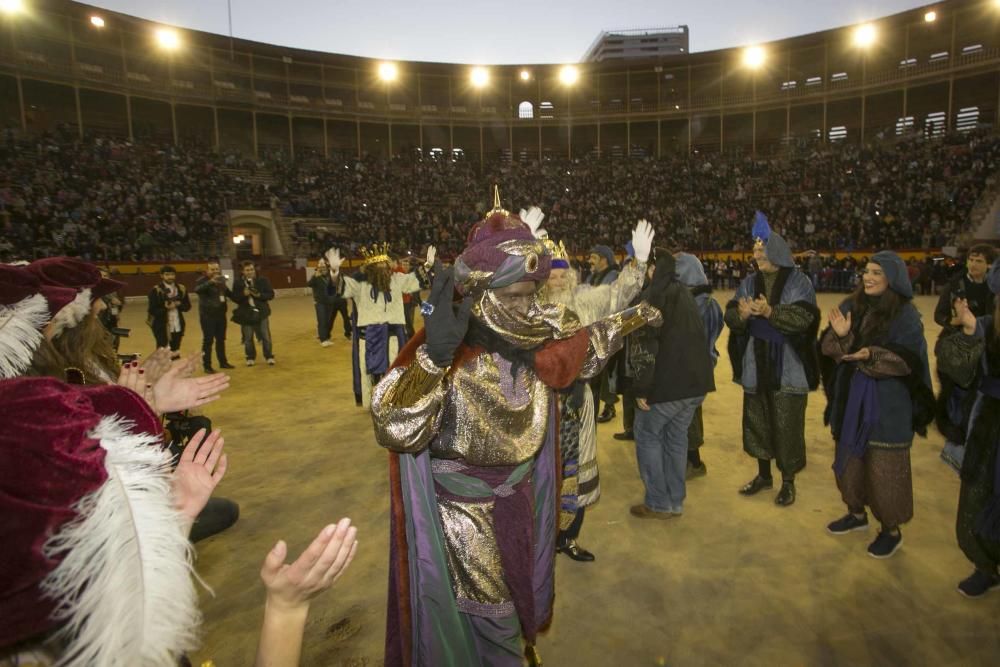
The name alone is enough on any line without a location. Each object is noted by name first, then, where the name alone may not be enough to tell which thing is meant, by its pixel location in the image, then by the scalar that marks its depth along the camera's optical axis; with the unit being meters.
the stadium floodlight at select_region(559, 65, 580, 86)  35.53
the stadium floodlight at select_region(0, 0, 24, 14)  25.34
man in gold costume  2.22
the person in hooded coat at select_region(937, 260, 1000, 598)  2.97
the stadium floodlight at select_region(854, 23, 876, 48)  29.22
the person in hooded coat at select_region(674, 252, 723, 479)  5.14
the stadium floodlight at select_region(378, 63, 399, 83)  34.16
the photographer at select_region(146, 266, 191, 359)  9.61
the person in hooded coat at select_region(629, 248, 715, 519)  4.01
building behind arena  27.72
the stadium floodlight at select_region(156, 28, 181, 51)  28.94
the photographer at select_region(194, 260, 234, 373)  9.70
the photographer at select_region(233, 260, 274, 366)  9.94
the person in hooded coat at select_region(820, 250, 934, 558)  3.46
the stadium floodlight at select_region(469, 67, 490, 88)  35.62
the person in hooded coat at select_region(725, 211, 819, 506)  4.14
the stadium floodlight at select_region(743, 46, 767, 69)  32.03
